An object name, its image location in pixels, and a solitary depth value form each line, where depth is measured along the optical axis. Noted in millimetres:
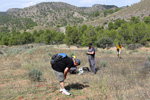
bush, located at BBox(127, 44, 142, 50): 30625
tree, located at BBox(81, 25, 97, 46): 43375
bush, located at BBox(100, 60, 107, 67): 9695
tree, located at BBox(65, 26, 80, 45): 48250
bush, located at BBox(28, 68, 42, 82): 6728
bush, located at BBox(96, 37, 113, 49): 38500
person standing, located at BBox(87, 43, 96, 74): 7840
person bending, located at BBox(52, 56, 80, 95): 4184
